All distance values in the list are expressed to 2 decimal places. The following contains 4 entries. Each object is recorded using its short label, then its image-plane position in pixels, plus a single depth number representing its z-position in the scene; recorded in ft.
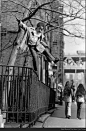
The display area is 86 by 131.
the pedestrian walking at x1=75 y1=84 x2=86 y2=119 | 37.11
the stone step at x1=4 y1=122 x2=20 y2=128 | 20.92
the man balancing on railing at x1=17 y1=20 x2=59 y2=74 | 28.58
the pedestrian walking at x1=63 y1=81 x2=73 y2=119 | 36.73
